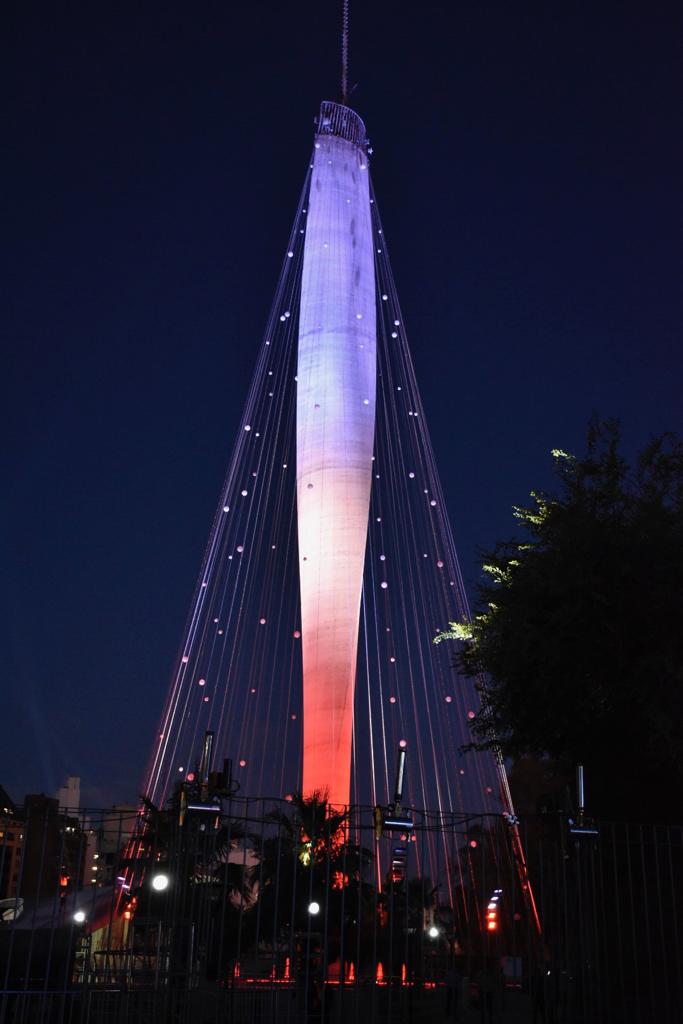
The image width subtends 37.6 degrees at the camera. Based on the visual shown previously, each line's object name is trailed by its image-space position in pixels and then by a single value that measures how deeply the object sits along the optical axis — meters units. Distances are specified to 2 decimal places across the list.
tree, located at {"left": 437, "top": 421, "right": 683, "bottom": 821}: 15.16
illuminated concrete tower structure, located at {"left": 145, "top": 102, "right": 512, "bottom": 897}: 29.64
